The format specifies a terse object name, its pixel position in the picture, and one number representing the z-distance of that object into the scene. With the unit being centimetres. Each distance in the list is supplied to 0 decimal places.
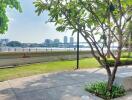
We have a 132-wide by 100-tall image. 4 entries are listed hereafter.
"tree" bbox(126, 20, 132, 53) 438
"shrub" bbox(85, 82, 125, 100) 407
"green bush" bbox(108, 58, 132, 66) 802
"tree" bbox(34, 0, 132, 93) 417
